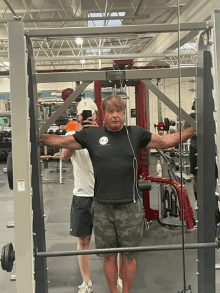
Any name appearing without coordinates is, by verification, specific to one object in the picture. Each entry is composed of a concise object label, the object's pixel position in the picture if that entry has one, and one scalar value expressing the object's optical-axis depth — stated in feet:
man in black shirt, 7.14
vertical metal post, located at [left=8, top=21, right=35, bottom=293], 5.89
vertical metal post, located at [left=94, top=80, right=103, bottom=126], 13.53
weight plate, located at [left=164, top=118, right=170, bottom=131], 14.57
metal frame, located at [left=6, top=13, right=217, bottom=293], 5.89
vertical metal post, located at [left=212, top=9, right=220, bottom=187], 5.98
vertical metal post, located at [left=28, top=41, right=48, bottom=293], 6.70
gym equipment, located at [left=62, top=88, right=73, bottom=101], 13.63
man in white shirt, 8.82
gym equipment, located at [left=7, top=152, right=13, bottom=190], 6.22
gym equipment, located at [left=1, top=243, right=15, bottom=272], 6.15
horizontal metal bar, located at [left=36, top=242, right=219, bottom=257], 6.32
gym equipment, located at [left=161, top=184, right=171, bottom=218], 14.53
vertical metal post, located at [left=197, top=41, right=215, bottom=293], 6.82
